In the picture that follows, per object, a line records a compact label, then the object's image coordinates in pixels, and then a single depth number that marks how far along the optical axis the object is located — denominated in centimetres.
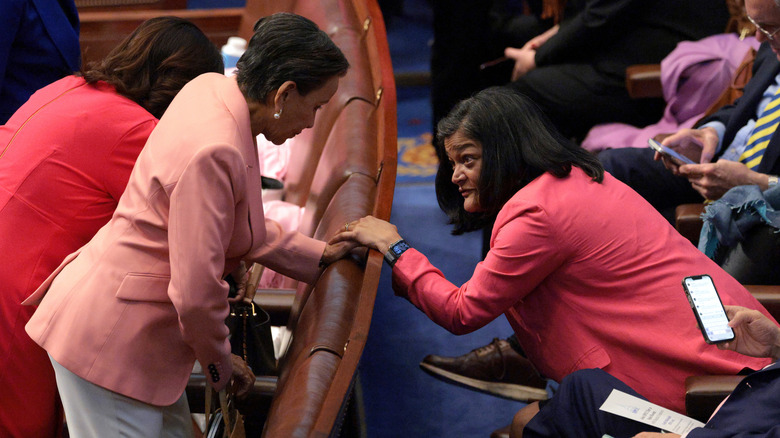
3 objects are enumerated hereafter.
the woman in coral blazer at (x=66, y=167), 965
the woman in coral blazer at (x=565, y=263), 964
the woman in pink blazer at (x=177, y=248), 931
